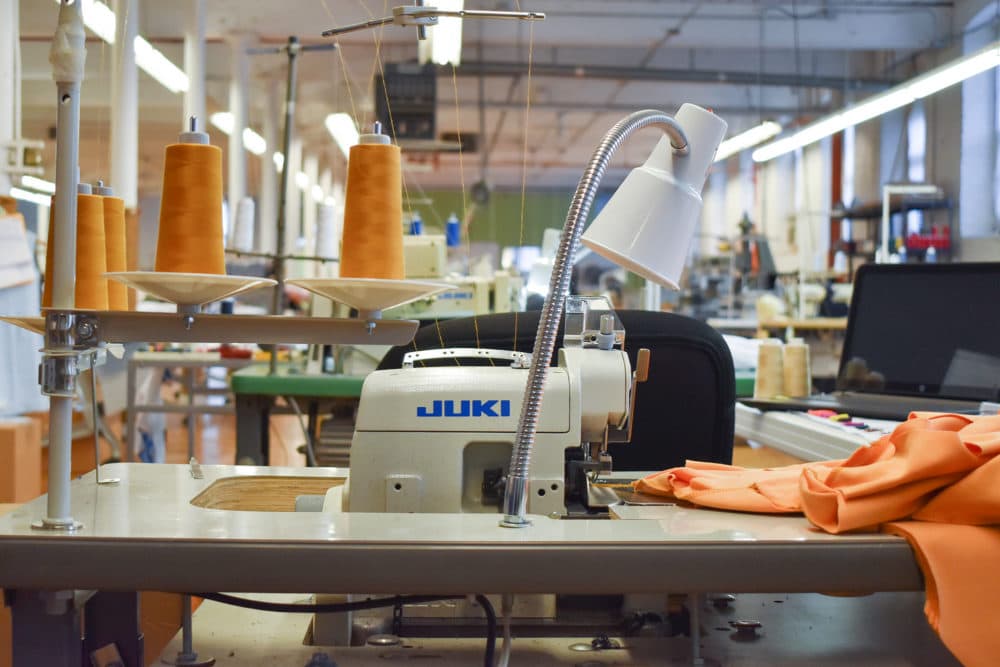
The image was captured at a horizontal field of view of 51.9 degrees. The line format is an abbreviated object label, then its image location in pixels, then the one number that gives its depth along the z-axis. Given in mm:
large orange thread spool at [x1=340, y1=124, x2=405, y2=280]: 1311
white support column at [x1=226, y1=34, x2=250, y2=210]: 9102
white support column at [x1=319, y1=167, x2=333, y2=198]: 17656
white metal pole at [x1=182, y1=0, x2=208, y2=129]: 7945
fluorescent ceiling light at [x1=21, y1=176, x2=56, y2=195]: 4832
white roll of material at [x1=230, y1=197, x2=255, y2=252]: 4762
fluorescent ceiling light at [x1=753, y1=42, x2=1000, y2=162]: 5539
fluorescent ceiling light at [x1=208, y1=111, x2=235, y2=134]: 10461
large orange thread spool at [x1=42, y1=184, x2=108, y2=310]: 1448
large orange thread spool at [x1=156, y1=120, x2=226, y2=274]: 1294
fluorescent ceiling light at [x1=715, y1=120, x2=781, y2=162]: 8430
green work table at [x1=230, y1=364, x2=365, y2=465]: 3518
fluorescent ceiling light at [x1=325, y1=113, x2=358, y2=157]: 8070
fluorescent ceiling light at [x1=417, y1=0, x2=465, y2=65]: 5581
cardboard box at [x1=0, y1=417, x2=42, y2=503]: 3906
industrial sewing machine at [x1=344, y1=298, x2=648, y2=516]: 1268
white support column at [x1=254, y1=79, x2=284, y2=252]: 10898
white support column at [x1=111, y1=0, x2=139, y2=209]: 6930
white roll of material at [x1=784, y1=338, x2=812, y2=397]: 2859
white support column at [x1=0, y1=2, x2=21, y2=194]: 4367
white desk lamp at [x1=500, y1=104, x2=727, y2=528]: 1128
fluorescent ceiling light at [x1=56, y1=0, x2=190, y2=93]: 5429
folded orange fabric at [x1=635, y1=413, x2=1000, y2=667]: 1064
